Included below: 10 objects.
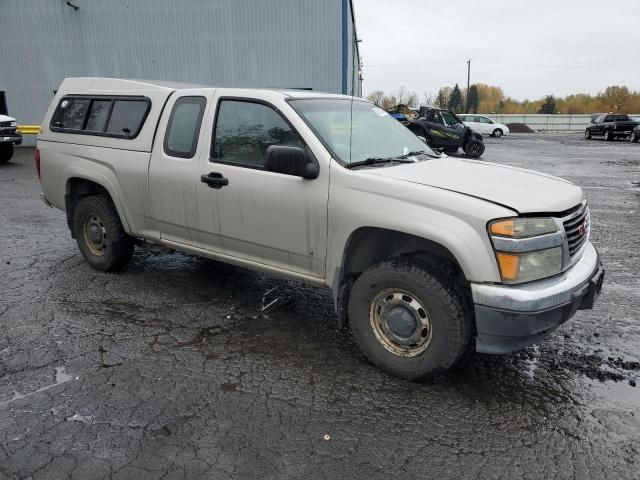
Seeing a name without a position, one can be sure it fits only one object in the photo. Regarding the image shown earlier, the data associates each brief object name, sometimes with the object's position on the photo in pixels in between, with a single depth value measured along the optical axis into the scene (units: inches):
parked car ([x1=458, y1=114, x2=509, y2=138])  1598.3
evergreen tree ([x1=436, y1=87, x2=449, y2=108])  3937.7
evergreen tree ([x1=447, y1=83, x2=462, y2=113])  4119.1
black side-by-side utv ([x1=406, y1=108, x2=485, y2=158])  769.6
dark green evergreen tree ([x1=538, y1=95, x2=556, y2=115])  3927.2
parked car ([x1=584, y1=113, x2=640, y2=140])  1311.5
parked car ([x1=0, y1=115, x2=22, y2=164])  611.2
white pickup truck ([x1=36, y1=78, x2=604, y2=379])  120.3
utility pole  3072.1
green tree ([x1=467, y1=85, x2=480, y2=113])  3987.2
